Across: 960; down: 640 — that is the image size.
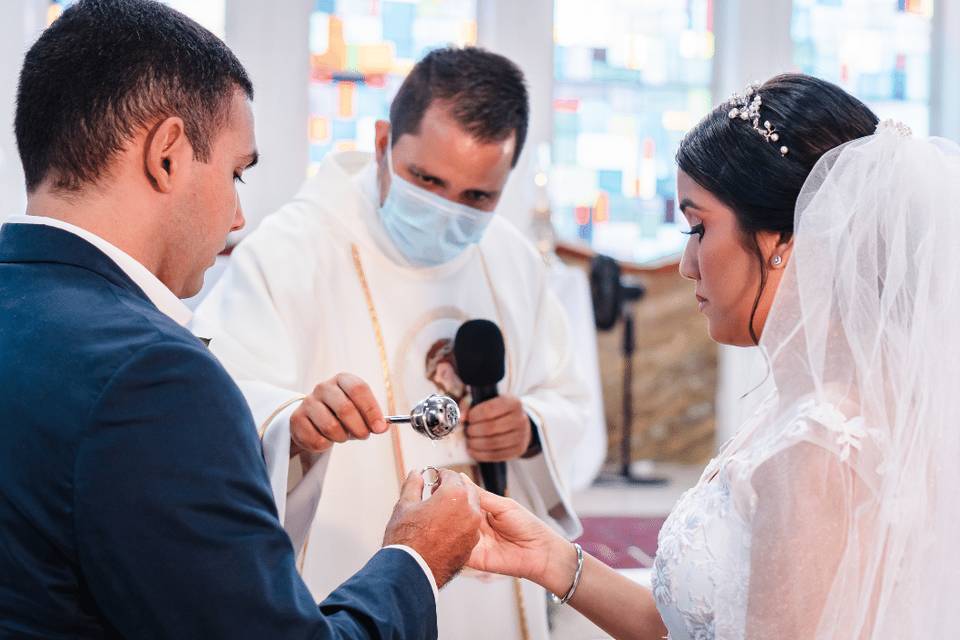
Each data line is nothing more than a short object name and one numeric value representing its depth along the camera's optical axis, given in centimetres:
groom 139
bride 186
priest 291
